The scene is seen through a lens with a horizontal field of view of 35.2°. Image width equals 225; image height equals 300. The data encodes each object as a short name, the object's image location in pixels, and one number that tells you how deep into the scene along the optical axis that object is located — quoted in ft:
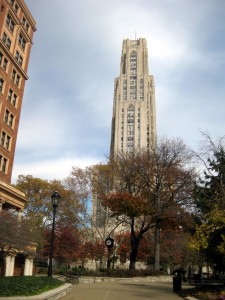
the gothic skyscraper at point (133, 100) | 447.18
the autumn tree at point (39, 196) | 185.37
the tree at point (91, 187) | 144.77
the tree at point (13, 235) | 69.82
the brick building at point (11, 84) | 121.60
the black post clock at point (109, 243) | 123.73
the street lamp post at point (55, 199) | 70.34
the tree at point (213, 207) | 54.74
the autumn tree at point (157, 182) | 126.62
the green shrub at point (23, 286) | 40.22
